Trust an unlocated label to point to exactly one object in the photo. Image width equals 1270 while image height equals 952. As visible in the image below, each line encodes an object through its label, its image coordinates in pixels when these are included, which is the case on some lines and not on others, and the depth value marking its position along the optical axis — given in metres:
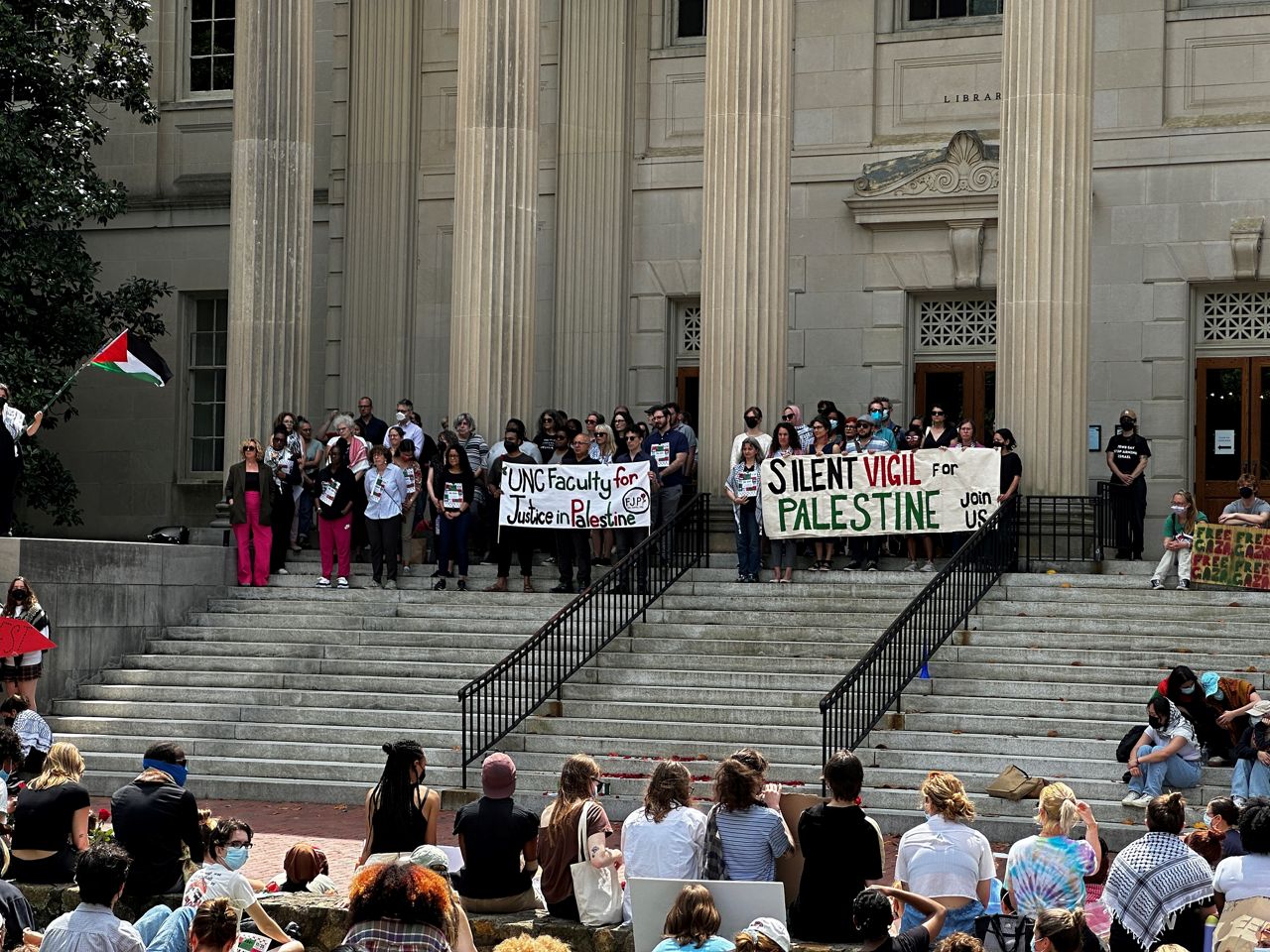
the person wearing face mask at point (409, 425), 24.61
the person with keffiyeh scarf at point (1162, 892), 10.21
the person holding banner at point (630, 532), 22.47
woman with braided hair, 10.98
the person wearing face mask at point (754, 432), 22.23
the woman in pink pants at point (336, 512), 23.06
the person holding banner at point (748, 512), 21.69
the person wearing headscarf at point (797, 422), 22.31
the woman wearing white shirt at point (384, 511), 22.95
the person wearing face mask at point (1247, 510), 19.98
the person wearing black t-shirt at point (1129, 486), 22.17
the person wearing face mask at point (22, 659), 18.94
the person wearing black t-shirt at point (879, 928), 8.64
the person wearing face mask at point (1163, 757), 15.81
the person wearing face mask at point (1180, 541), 19.97
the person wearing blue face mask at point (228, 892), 9.89
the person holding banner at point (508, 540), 22.55
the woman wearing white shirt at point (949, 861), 10.03
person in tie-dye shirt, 10.55
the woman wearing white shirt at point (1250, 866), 10.11
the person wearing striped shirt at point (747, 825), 10.34
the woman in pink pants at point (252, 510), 23.39
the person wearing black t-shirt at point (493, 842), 10.88
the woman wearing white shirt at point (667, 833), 10.53
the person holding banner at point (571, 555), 22.36
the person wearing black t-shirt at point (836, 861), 9.93
